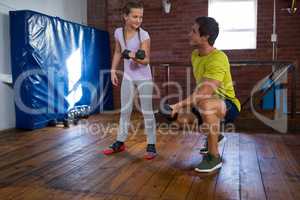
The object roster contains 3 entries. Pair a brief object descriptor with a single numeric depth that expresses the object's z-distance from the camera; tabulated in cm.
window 585
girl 264
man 229
